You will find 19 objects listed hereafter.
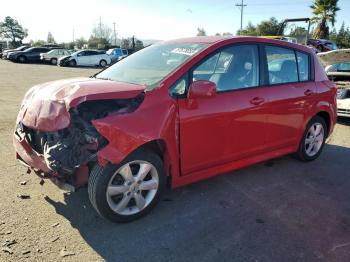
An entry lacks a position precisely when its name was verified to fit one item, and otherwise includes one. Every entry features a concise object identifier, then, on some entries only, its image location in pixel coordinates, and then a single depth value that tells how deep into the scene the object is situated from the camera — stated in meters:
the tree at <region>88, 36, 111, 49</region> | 60.83
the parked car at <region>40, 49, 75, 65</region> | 33.34
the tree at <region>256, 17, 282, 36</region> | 55.00
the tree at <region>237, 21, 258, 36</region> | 55.98
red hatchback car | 3.21
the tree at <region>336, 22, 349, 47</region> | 49.73
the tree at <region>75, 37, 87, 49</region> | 72.83
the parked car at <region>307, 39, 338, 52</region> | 24.98
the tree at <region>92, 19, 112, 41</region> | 94.62
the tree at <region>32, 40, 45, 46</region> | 80.08
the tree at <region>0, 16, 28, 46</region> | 80.75
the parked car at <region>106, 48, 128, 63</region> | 34.24
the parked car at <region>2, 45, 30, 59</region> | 37.21
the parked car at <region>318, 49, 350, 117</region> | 7.79
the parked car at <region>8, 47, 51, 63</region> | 34.47
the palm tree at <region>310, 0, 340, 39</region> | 42.47
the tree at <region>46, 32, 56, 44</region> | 92.61
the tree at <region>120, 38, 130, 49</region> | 61.26
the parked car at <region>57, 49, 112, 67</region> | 30.80
